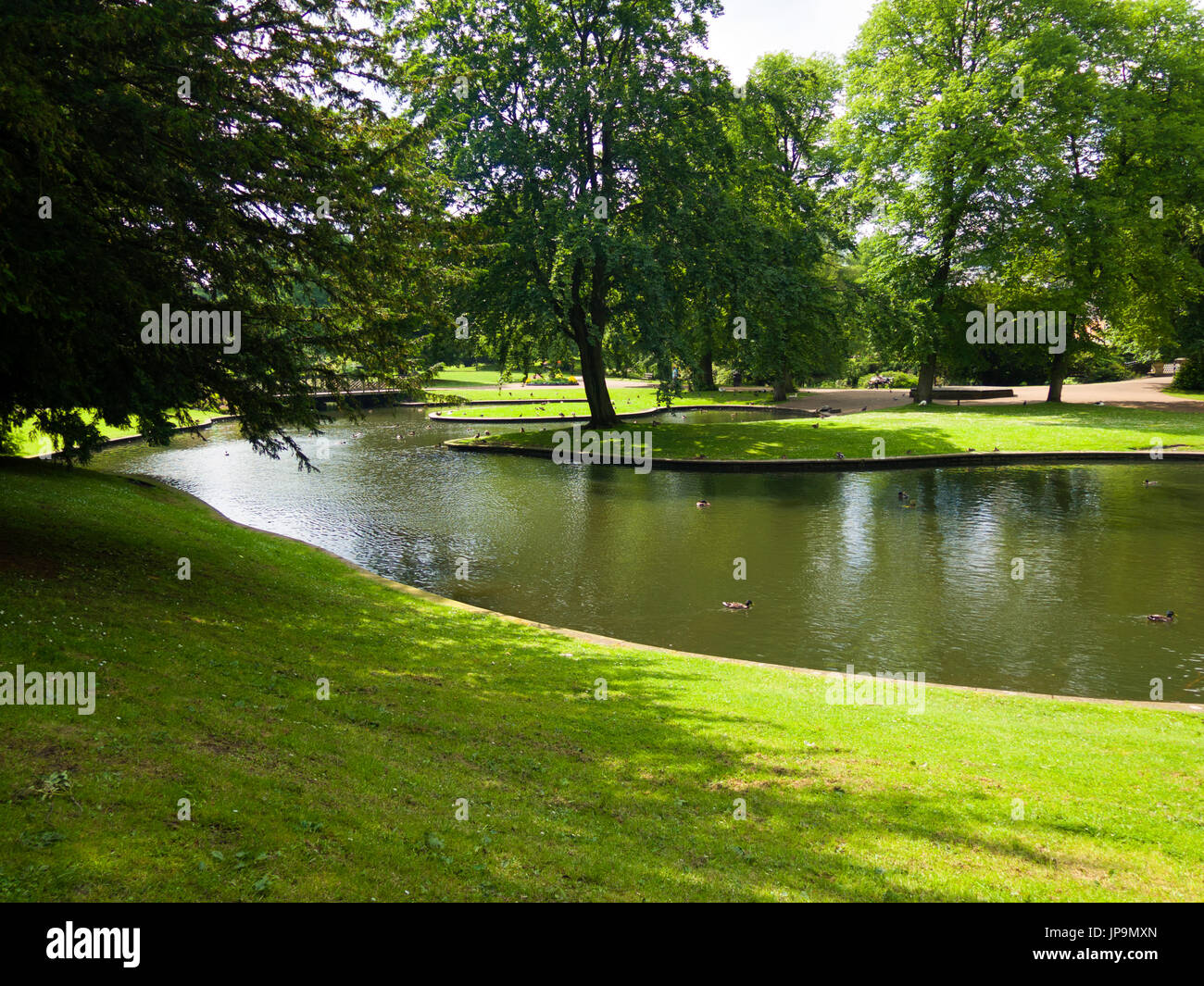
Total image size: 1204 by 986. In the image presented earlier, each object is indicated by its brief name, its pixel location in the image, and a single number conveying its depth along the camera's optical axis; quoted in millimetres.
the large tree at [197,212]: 9156
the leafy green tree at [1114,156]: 40406
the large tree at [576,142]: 33438
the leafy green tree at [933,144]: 41156
